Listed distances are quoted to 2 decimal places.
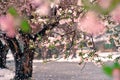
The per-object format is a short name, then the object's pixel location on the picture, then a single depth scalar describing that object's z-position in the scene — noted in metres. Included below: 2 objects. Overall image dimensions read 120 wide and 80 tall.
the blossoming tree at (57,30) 1.53
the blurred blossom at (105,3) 1.33
